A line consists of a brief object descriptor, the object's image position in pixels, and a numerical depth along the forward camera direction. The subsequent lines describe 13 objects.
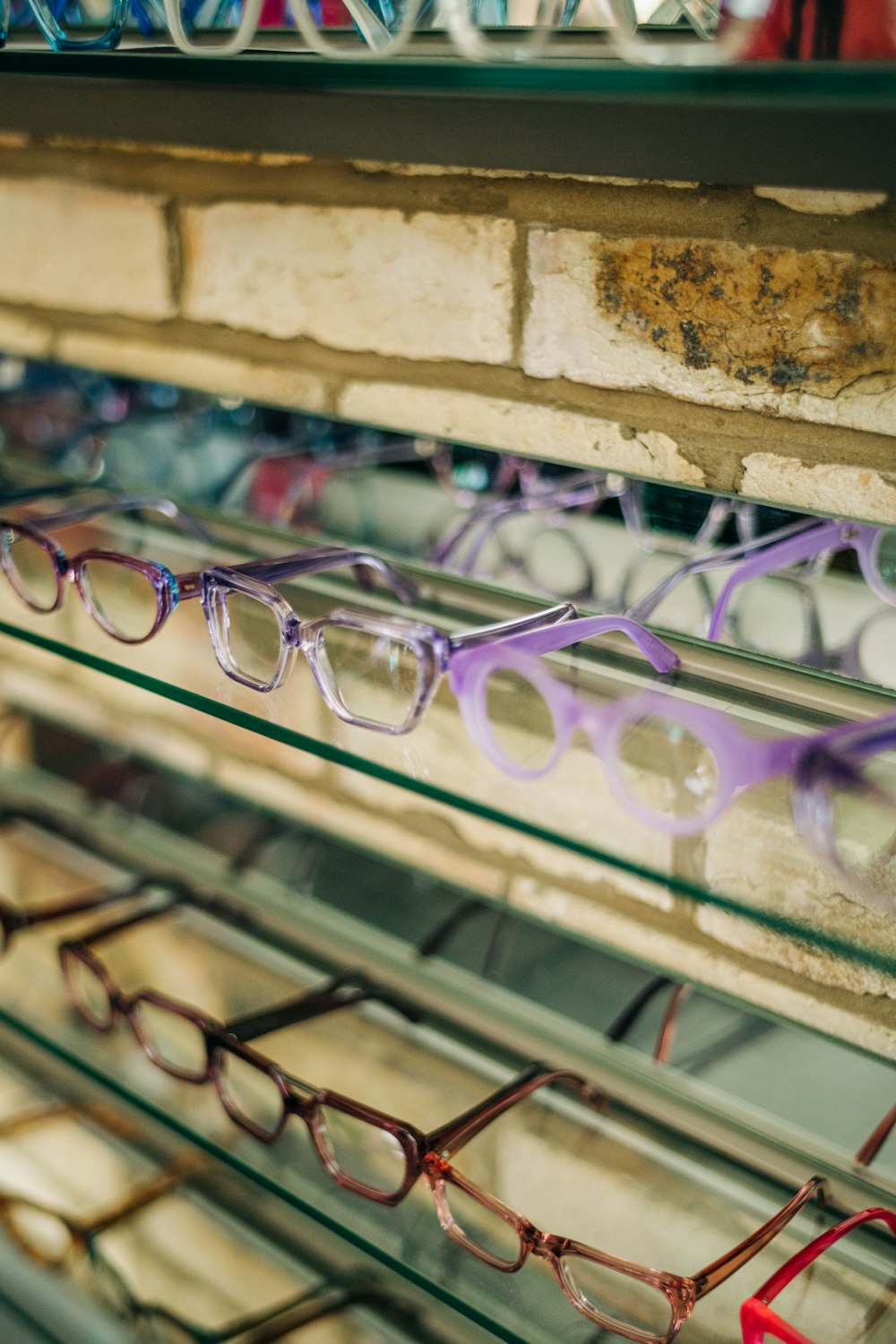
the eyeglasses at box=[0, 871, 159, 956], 0.97
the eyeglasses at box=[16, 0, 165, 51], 0.50
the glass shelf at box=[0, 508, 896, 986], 0.48
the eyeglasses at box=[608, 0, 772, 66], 0.35
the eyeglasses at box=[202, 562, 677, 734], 0.55
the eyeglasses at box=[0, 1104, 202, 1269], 0.81
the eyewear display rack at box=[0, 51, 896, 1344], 0.46
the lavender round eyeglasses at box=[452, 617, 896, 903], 0.47
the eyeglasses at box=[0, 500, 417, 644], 0.67
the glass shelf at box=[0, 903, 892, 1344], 0.63
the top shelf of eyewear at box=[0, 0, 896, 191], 0.35
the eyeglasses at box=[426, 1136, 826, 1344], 0.55
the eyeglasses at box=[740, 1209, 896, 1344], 0.51
